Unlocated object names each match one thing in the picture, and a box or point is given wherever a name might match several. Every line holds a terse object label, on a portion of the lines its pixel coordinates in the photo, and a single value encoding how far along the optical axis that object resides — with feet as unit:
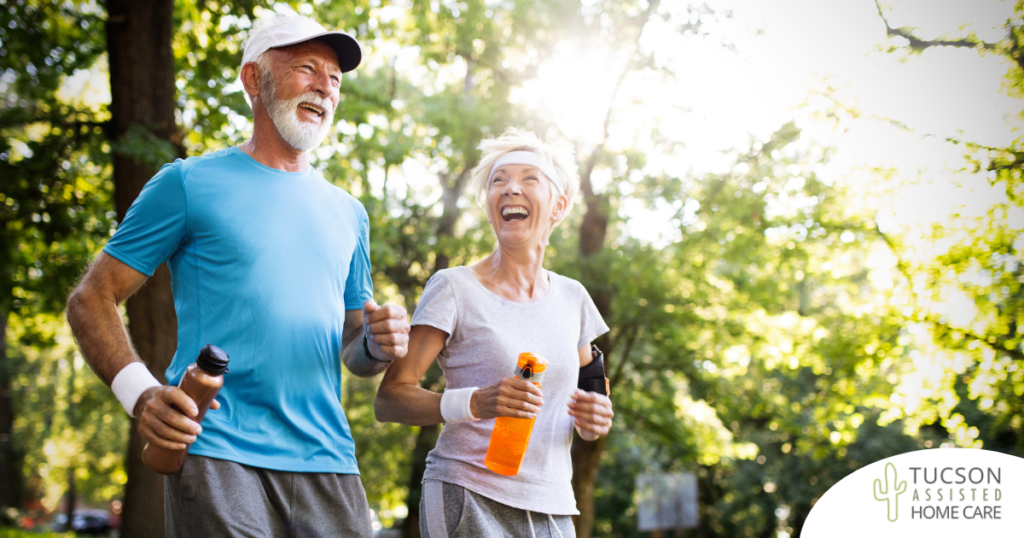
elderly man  6.16
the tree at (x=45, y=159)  27.84
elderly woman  8.00
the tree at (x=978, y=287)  24.88
